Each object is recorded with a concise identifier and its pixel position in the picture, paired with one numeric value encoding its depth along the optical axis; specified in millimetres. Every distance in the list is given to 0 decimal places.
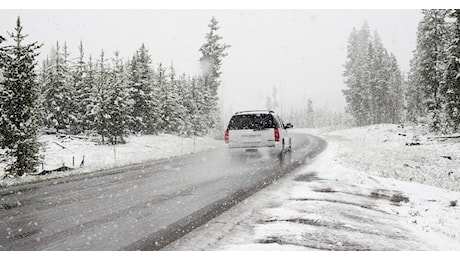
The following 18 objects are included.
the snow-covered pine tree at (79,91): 31141
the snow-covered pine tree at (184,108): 36500
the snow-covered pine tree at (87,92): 30047
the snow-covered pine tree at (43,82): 30047
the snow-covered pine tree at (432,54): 32219
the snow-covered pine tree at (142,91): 30484
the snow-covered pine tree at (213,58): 45062
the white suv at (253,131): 14344
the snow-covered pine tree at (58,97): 29750
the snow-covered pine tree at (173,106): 34906
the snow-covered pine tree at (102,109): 24906
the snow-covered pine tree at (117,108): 25391
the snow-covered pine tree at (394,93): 62119
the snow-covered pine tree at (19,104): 14484
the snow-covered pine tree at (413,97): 50075
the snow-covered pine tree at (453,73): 23469
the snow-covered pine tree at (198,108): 38719
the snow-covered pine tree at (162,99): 34344
